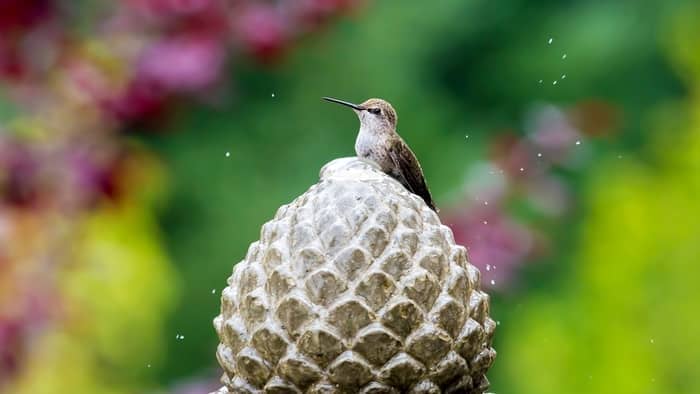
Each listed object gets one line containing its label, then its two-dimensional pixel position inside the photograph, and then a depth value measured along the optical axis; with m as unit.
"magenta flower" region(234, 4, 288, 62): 7.82
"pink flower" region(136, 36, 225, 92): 7.38
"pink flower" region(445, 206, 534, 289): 7.46
